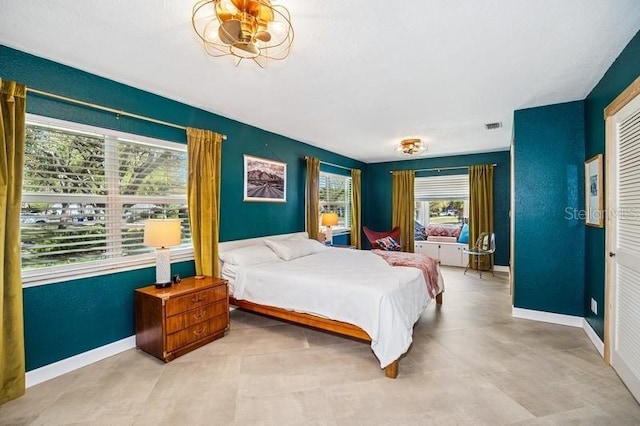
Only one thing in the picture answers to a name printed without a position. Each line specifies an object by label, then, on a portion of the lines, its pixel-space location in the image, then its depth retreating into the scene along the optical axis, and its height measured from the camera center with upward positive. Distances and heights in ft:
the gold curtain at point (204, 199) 10.66 +0.47
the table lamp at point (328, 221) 17.93 -0.64
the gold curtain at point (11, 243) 6.54 -0.67
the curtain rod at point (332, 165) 16.94 +3.07
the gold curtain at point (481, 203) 19.89 +0.40
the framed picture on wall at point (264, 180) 13.58 +1.54
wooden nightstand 8.26 -3.14
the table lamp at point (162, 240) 8.66 -0.81
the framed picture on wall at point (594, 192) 8.84 +0.51
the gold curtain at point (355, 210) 21.43 +0.02
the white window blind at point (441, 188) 21.65 +1.64
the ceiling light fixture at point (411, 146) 15.85 +3.47
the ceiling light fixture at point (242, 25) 5.33 +3.70
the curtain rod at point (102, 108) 7.46 +3.03
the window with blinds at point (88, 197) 7.53 +0.48
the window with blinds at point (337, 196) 19.80 +0.99
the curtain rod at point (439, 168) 21.30 +3.02
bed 7.79 -2.50
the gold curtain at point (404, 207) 22.48 +0.21
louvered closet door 6.63 -0.93
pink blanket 11.16 -2.12
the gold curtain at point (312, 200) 16.89 +0.62
